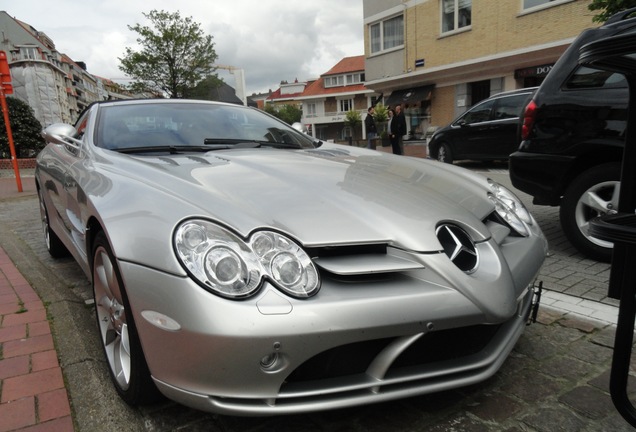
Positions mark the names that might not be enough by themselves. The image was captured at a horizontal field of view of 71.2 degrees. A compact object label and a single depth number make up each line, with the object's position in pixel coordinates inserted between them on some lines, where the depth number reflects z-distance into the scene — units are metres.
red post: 9.89
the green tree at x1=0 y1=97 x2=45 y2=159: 16.42
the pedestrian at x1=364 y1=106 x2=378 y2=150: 13.74
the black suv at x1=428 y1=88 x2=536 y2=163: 8.98
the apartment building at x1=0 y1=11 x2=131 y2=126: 34.47
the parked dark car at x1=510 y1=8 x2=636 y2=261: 3.16
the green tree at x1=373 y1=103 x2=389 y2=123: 25.09
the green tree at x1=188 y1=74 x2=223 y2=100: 26.12
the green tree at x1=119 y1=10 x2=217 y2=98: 25.17
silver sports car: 1.31
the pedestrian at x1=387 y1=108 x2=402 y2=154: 11.80
